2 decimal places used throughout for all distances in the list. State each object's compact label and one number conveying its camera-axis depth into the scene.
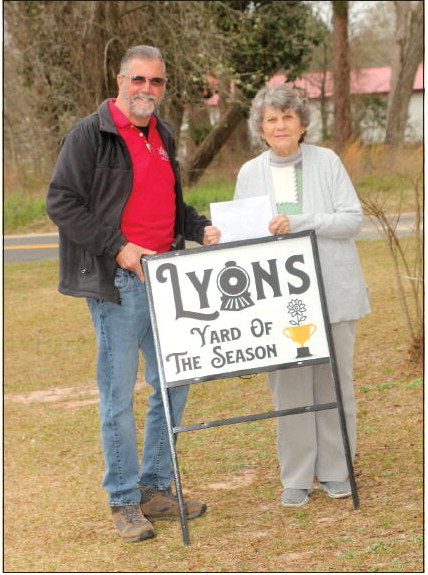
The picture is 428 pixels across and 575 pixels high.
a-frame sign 4.80
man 4.73
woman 4.99
